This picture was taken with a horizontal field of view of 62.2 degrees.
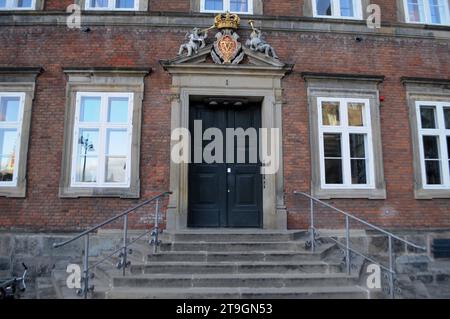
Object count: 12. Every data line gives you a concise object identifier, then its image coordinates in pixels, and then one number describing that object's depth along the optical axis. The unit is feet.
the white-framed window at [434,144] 27.72
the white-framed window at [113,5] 28.13
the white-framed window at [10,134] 25.59
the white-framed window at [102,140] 25.61
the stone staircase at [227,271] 17.72
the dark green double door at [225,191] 26.23
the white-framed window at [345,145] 26.91
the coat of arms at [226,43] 26.66
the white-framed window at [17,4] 28.07
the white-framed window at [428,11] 30.22
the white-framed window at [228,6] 28.50
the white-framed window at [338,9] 29.27
